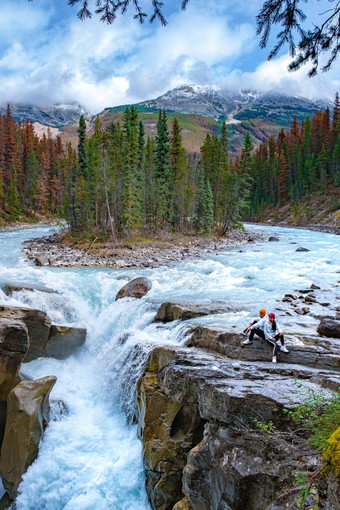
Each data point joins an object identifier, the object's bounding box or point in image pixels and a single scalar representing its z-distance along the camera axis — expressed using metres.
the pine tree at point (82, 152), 41.25
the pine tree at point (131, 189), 35.59
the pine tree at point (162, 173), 41.19
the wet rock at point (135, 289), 17.55
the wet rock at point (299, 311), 12.86
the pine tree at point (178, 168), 43.84
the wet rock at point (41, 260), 24.41
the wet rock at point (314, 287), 17.25
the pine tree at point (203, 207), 43.59
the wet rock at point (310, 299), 14.68
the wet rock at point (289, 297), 15.09
